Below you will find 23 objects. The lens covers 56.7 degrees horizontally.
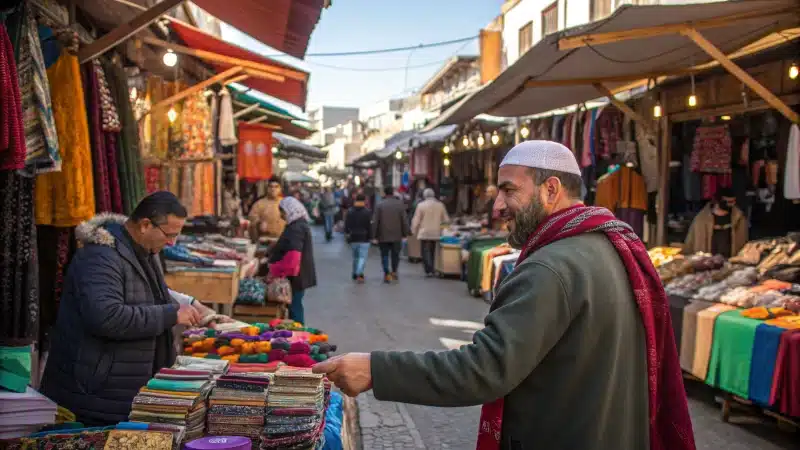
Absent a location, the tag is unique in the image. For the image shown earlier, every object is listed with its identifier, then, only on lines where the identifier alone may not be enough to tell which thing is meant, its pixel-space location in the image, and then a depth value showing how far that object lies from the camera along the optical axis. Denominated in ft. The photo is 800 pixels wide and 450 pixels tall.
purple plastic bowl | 9.39
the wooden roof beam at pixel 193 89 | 25.55
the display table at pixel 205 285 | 24.11
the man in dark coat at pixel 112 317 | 11.80
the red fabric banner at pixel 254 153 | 49.90
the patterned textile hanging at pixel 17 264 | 12.13
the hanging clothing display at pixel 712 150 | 31.32
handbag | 26.68
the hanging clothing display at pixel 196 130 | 27.61
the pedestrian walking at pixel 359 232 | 48.75
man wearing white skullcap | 7.14
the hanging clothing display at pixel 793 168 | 25.39
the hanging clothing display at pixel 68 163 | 15.06
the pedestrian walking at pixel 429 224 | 55.57
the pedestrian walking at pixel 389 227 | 51.16
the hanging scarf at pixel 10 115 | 10.46
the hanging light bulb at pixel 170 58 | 23.43
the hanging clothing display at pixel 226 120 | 34.68
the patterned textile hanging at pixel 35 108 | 12.65
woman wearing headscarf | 28.17
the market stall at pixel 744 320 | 19.36
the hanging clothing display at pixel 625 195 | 35.81
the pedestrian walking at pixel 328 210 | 94.68
